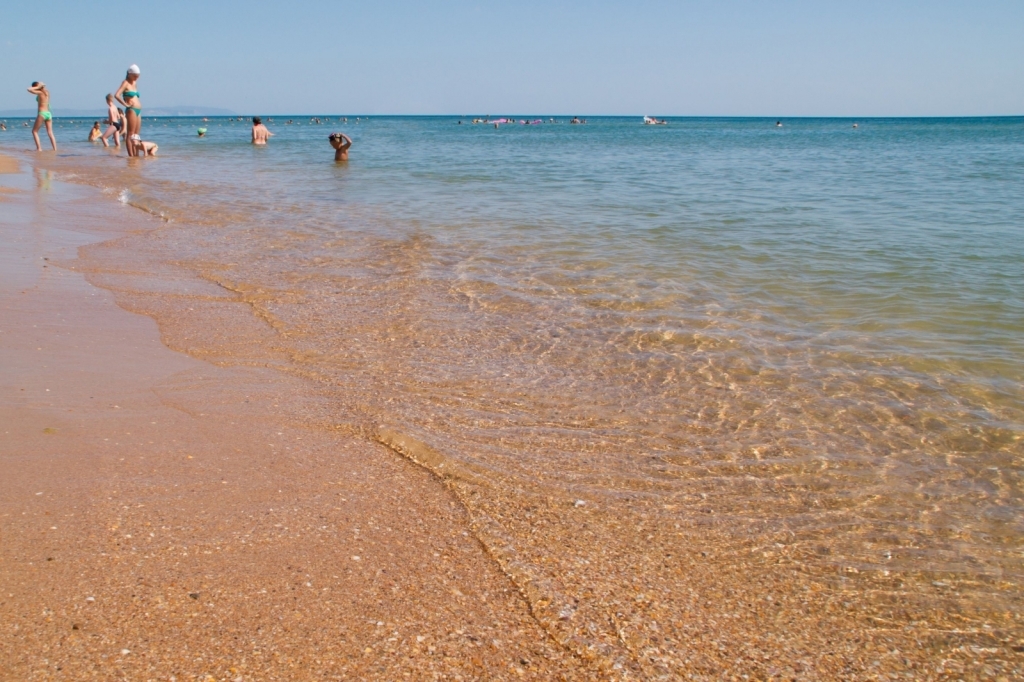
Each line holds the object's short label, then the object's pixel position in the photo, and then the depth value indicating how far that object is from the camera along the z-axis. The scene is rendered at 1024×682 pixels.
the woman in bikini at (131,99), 16.41
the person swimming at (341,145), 22.20
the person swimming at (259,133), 31.71
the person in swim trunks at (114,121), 23.78
